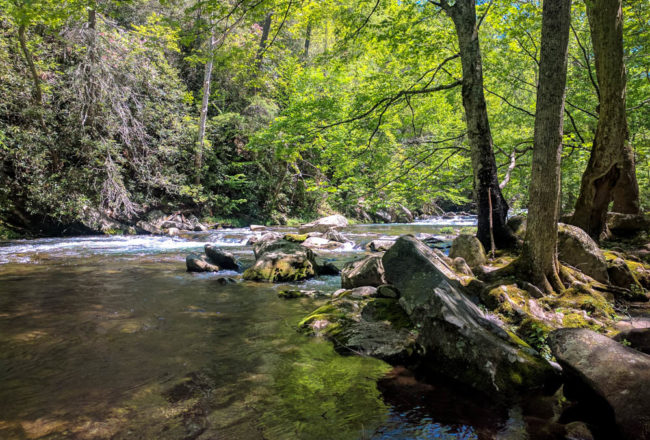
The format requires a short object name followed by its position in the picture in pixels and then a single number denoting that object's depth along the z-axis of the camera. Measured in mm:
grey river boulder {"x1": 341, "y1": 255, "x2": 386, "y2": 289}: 6047
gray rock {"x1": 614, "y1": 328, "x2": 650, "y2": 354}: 2838
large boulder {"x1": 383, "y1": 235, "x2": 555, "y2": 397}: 2814
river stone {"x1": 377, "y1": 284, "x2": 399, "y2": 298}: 4762
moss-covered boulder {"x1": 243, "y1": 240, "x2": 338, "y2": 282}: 7742
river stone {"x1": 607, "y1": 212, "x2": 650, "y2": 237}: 6945
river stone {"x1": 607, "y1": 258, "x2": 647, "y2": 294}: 4840
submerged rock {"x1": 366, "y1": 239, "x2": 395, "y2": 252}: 11733
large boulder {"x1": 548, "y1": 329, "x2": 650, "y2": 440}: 2053
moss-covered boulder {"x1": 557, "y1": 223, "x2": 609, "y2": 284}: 4906
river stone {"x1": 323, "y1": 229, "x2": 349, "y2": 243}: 14102
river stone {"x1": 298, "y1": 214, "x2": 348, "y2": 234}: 17438
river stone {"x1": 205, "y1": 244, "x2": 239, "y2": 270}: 9195
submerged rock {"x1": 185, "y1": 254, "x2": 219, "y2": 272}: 8609
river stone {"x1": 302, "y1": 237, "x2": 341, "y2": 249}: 13023
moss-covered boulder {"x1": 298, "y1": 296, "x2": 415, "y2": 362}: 3596
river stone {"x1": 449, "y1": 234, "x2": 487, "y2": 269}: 6148
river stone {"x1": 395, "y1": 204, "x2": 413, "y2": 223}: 27484
